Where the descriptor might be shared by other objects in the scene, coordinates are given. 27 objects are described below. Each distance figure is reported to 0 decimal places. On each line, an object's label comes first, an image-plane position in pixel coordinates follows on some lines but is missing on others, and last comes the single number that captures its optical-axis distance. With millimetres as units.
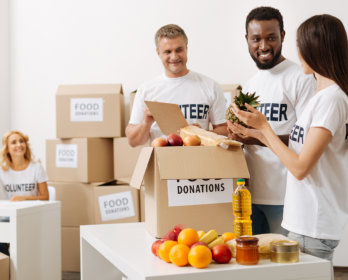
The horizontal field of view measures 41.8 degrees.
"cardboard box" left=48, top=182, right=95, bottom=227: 3494
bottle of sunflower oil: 1428
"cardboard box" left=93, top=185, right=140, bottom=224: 3373
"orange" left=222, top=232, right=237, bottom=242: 1272
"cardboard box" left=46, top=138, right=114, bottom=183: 3465
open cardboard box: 1440
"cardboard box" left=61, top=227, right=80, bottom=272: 3514
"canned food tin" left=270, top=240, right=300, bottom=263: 1126
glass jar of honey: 1108
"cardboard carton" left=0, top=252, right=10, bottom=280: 2533
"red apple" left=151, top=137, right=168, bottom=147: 1492
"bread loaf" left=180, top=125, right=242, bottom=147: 1494
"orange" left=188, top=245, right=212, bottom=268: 1083
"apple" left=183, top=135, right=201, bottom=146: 1523
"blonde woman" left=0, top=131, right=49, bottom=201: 3383
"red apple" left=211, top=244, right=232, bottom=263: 1119
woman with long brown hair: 1256
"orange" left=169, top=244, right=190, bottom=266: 1107
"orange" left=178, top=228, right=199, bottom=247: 1156
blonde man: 2160
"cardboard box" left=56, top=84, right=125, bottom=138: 3463
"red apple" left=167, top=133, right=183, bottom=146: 1521
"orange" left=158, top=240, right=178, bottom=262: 1157
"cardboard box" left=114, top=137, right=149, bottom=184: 3443
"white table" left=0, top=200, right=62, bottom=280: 2596
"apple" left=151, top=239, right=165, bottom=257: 1216
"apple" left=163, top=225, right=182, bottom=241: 1229
